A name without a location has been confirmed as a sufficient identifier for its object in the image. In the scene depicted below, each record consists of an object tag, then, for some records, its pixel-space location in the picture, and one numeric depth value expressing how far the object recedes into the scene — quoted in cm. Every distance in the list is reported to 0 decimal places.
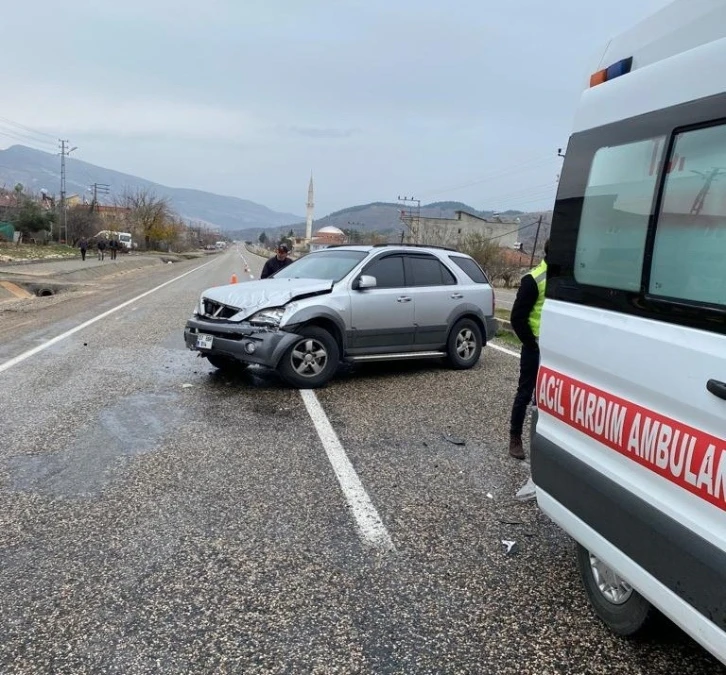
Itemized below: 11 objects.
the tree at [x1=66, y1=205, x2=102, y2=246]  6706
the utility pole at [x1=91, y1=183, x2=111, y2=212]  7679
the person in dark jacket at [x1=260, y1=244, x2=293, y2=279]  1112
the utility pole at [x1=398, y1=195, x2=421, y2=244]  7481
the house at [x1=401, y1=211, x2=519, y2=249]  7694
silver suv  714
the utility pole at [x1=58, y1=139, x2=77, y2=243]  6256
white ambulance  209
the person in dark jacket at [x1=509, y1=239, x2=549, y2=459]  500
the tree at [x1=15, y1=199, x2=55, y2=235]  5597
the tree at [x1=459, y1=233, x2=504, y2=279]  4009
